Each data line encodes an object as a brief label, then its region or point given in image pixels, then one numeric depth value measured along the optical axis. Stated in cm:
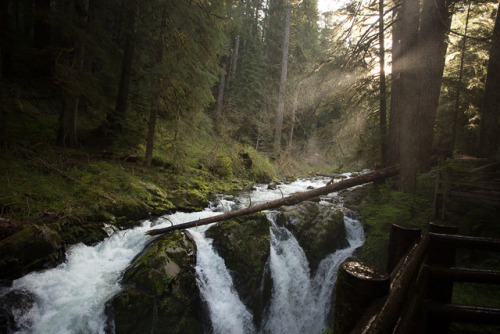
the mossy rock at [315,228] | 672
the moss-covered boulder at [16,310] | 336
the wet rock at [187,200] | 785
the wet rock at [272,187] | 1266
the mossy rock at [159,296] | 402
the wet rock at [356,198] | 901
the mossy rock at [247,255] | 541
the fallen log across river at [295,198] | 614
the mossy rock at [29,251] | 392
